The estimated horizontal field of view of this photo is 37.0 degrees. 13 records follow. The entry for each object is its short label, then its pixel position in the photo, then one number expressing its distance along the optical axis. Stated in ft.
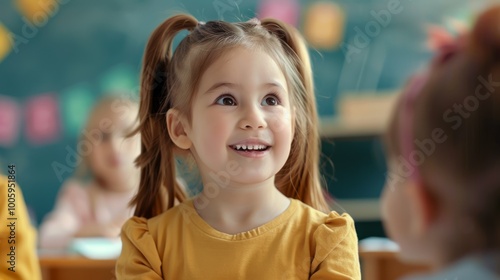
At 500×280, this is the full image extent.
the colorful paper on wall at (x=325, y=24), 15.34
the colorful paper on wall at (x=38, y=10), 16.19
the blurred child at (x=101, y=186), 10.55
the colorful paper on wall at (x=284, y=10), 15.58
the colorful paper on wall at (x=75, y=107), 16.21
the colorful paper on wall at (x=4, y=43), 16.24
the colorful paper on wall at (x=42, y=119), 16.33
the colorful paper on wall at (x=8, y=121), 16.39
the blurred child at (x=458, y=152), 2.88
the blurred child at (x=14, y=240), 5.84
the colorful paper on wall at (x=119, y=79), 16.14
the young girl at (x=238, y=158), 4.86
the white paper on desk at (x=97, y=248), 7.43
